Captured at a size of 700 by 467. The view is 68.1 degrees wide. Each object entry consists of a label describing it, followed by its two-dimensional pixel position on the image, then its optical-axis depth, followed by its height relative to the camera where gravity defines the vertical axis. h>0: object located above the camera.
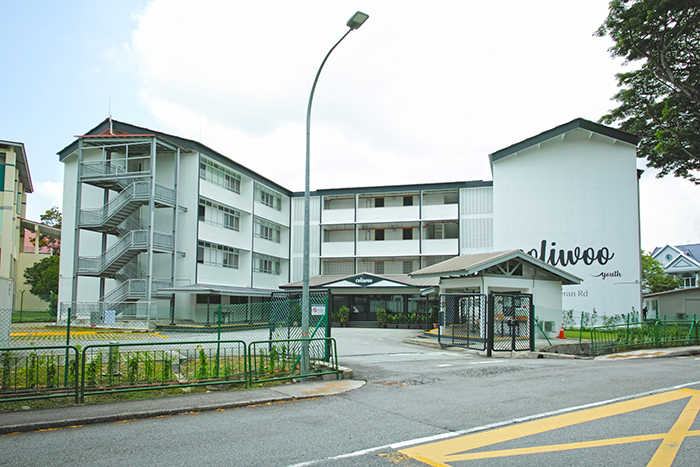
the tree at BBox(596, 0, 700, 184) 21.72 +9.67
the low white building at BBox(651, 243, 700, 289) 67.25 +2.45
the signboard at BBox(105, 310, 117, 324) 28.05 -2.04
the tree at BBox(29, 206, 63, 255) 59.62 +4.97
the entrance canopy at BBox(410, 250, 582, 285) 21.22 +0.59
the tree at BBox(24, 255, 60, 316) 44.56 +0.12
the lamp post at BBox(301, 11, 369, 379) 10.77 +0.99
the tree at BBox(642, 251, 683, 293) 60.56 +0.48
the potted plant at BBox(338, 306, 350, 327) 37.97 -2.53
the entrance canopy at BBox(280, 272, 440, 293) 36.78 -0.15
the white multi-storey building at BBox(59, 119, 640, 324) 32.31 +4.49
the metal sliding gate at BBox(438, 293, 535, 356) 18.03 -1.49
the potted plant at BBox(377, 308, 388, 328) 37.34 -2.66
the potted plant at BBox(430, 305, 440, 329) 36.47 -2.30
